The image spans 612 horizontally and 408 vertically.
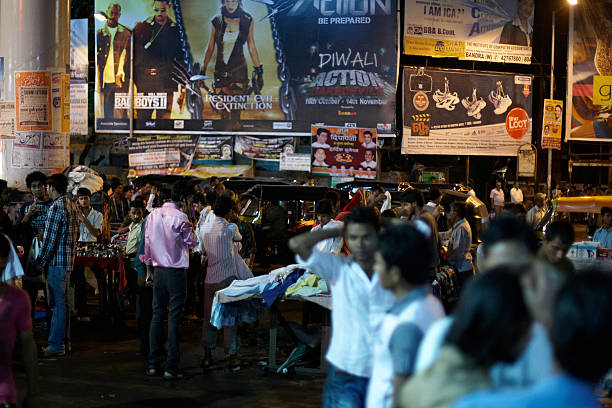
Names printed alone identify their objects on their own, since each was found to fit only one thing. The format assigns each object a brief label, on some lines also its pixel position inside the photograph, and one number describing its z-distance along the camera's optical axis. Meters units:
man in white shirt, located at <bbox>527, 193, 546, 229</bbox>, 17.48
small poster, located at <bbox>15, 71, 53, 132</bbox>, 12.25
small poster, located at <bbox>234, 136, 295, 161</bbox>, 26.73
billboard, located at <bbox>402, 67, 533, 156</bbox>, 26.31
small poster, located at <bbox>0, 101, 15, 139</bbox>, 12.53
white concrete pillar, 12.30
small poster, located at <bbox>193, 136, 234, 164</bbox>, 27.33
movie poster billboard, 25.84
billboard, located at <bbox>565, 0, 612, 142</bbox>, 27.56
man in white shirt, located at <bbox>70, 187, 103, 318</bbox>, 11.23
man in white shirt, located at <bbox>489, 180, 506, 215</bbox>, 26.92
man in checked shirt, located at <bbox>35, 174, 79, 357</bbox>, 9.20
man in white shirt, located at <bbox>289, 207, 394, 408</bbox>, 4.33
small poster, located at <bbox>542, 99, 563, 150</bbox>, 27.17
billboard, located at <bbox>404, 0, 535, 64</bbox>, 26.06
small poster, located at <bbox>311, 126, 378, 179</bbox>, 22.55
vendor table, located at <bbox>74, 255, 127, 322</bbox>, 10.90
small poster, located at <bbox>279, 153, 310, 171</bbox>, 26.33
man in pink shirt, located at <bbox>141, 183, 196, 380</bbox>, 8.38
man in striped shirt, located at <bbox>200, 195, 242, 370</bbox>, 8.97
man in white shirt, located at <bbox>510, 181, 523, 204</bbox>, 27.06
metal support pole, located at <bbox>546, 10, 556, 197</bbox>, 27.28
